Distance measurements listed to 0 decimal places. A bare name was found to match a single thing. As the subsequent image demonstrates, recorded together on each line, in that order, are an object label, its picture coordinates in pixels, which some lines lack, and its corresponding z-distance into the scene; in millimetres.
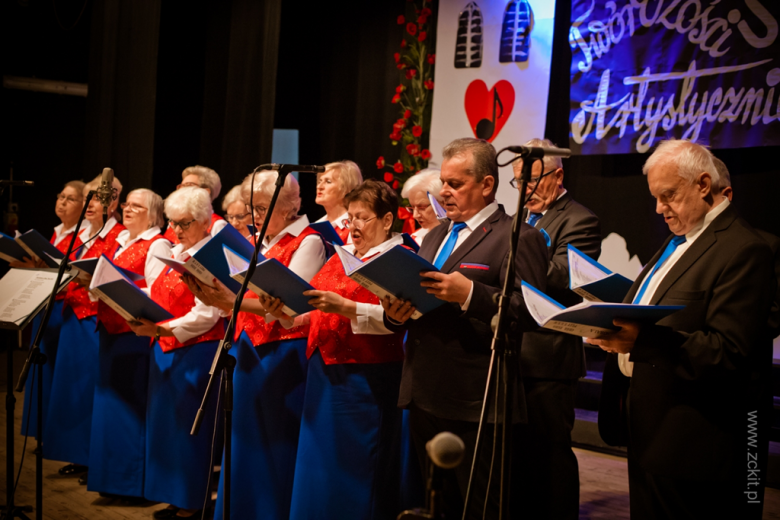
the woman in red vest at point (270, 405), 2602
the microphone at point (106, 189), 2711
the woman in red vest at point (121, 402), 3225
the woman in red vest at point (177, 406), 2949
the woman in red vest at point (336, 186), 3231
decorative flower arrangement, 5148
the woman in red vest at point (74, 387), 3654
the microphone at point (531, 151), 1641
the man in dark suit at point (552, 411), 2336
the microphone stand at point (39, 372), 2533
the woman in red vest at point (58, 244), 4090
